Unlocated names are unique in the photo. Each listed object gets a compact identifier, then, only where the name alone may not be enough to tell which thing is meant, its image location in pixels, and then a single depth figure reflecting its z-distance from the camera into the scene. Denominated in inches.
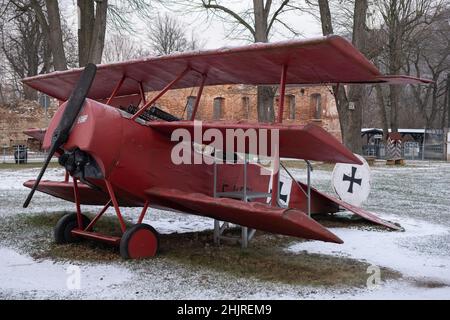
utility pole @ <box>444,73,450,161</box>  1362.0
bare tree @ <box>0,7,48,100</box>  1689.2
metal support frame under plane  270.2
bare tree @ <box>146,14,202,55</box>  2160.4
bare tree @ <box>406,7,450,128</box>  1541.6
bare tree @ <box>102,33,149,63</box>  2198.6
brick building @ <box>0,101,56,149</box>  1284.4
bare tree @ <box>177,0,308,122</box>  804.0
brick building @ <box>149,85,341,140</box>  1503.4
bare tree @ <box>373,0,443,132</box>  1354.5
